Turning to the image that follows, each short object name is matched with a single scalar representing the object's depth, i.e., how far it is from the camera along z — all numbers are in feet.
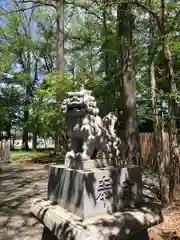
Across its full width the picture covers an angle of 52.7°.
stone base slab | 5.69
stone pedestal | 6.20
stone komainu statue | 6.71
